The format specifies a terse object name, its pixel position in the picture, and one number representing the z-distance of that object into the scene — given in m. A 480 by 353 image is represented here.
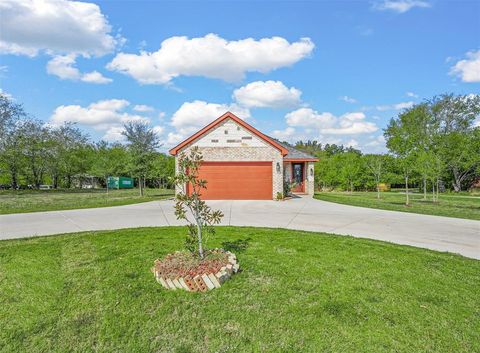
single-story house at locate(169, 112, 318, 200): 18.17
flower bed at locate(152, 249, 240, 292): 4.63
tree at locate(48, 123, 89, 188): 38.11
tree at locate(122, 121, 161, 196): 21.53
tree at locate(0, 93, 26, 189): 30.91
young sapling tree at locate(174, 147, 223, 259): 5.11
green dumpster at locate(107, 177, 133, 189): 44.88
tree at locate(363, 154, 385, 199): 26.00
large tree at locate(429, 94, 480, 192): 31.91
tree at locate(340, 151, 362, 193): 31.89
